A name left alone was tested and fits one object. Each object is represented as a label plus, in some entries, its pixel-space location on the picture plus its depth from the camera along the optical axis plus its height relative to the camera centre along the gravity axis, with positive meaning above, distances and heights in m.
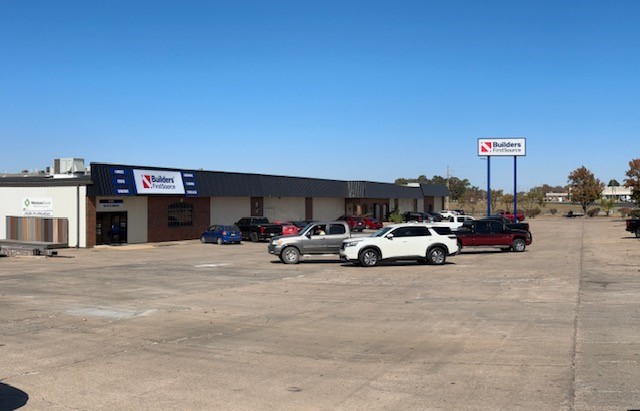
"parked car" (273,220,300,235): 46.47 -1.57
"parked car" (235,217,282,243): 46.84 -1.62
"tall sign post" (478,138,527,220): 71.06 +6.64
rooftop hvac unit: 46.12 +2.94
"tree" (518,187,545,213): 128.12 +1.53
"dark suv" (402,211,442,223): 63.87 -1.04
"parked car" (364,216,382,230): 63.27 -1.71
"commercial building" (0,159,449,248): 40.50 +0.33
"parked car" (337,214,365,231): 60.12 -1.46
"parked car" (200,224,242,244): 44.69 -1.98
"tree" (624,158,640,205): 71.44 +3.17
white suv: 26.08 -1.60
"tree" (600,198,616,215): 106.50 +0.29
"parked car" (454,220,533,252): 34.66 -1.59
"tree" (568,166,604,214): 105.19 +3.32
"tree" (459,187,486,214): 165.90 +2.35
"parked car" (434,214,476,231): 47.32 -0.92
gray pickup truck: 28.39 -1.70
